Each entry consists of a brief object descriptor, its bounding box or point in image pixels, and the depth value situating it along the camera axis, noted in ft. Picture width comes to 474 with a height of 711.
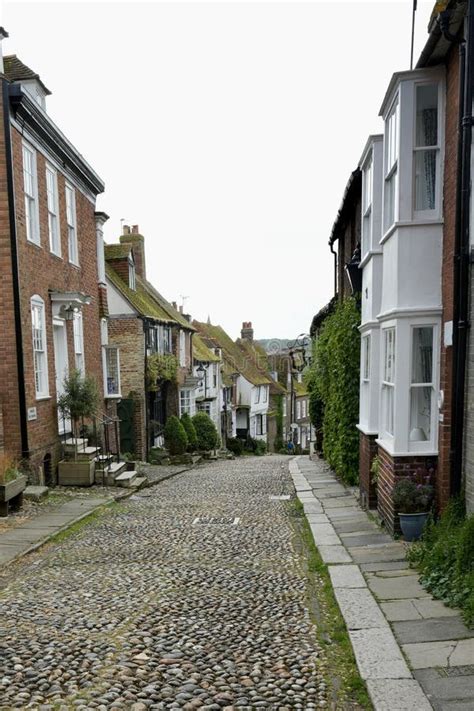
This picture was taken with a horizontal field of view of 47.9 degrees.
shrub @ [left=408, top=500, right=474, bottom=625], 15.44
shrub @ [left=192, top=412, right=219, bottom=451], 92.43
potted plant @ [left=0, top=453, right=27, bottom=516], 27.81
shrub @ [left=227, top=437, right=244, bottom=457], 125.29
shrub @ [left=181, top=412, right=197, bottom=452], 87.81
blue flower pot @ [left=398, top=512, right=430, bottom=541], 21.65
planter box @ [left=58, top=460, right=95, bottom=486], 39.47
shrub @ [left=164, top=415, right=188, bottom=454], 82.07
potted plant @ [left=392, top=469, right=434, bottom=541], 21.68
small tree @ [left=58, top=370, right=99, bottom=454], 40.69
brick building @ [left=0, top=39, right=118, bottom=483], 34.22
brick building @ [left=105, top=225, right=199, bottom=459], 71.41
